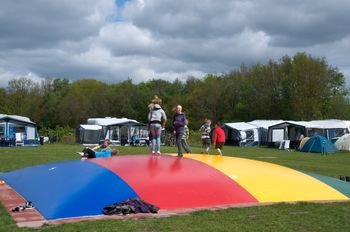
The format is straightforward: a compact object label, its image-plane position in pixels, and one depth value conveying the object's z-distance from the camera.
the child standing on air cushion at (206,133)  23.03
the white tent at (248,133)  41.84
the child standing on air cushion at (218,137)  19.34
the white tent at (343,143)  31.72
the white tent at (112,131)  41.12
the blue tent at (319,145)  30.48
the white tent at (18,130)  36.12
